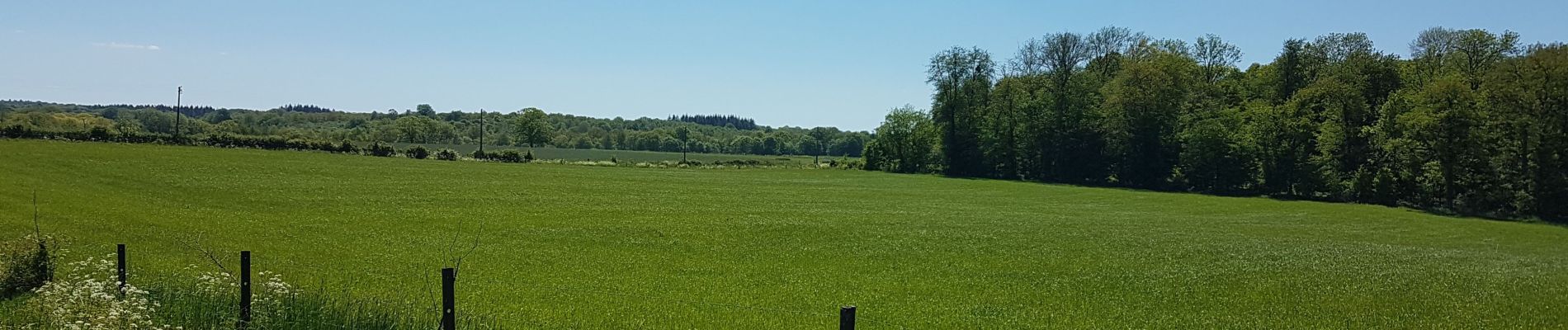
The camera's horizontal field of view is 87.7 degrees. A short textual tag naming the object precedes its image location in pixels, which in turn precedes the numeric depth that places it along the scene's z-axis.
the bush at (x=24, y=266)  10.48
